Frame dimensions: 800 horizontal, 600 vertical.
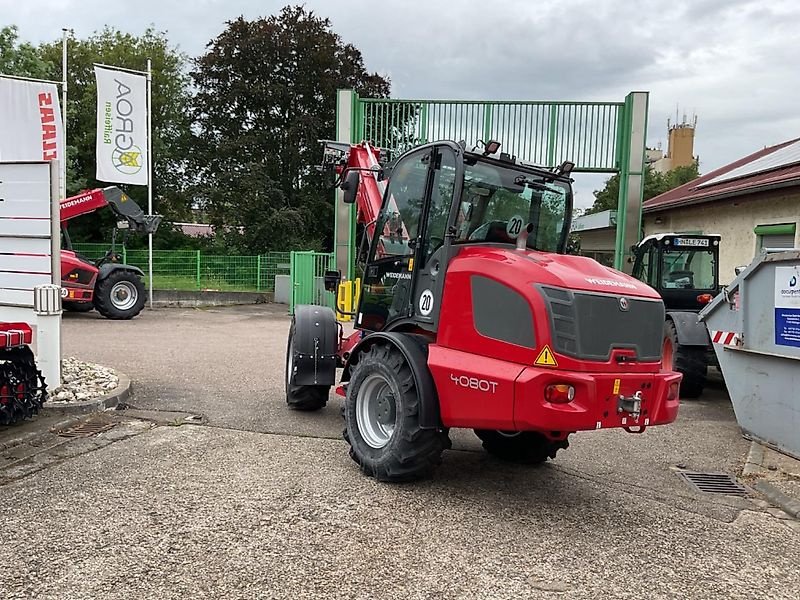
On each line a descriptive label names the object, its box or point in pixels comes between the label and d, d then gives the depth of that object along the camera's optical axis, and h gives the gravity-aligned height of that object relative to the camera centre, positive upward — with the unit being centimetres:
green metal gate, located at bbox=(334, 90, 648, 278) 1438 +277
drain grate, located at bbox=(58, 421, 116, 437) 600 -171
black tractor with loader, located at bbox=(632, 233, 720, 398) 973 -11
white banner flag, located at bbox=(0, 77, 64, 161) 1522 +269
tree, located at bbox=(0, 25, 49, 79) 2544 +684
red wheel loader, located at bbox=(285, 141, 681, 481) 413 -47
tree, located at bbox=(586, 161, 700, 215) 4016 +456
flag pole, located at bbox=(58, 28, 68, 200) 1635 +386
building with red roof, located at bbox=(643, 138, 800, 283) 1312 +126
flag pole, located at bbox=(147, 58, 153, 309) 1759 +133
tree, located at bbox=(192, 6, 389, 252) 2958 +632
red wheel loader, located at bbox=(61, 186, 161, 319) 1556 -77
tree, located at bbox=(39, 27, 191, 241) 2755 +574
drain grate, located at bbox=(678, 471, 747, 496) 537 -181
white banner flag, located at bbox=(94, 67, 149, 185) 1677 +288
